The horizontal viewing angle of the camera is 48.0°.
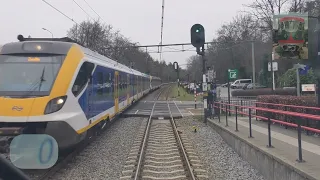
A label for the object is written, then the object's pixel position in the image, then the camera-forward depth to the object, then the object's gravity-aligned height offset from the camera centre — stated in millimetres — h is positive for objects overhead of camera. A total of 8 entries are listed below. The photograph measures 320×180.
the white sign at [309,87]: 17719 -169
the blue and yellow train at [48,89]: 7754 -44
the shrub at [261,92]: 33197 -813
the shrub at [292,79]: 31366 +507
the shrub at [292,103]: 10570 -644
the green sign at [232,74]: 17375 +528
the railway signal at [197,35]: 16578 +2322
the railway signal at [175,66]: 38284 +2126
